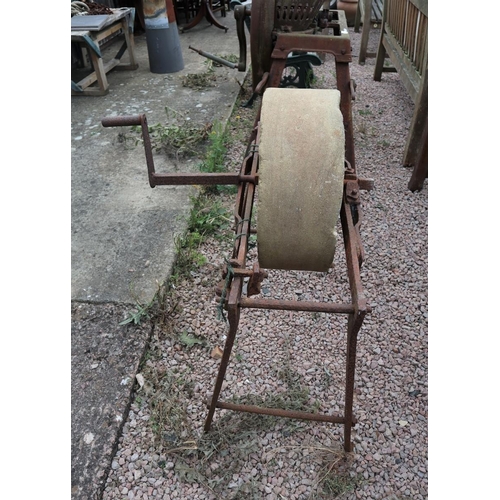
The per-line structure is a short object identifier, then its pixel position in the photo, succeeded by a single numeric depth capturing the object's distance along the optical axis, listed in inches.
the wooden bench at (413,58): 139.2
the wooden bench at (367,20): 230.2
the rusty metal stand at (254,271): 58.9
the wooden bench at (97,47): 189.5
